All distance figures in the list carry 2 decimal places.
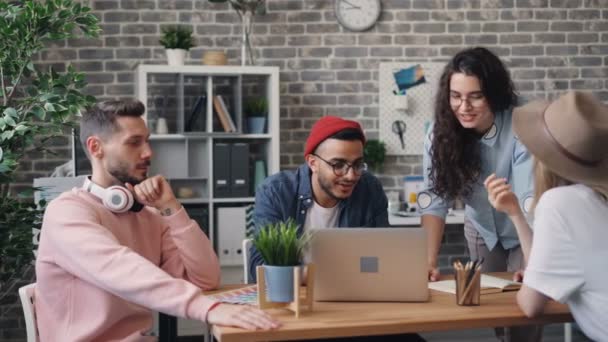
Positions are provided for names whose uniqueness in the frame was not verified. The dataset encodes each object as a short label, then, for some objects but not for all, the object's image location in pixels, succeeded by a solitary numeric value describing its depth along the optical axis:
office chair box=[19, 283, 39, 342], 2.37
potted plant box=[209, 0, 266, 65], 5.31
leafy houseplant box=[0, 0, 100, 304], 3.55
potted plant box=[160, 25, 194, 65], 5.11
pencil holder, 2.32
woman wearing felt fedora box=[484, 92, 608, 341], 2.04
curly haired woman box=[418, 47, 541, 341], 3.04
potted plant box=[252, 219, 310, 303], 2.17
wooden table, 2.04
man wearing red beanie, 2.83
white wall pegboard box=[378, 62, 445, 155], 5.67
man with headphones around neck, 2.12
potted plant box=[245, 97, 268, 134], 5.23
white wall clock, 5.59
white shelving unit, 5.12
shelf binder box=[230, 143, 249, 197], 5.15
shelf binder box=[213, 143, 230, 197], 5.14
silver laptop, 2.35
